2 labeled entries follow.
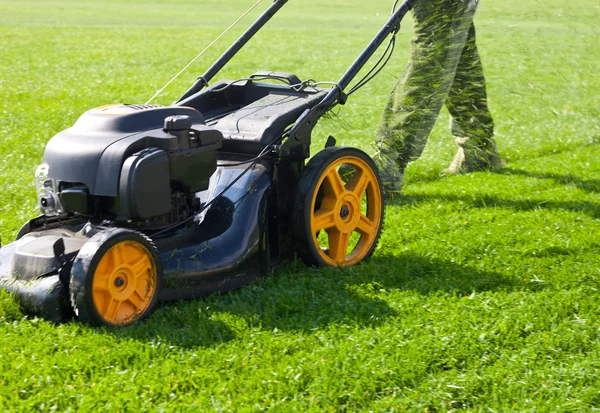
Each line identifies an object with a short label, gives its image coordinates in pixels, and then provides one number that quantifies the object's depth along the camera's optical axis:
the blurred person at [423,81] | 5.52
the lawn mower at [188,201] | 3.33
